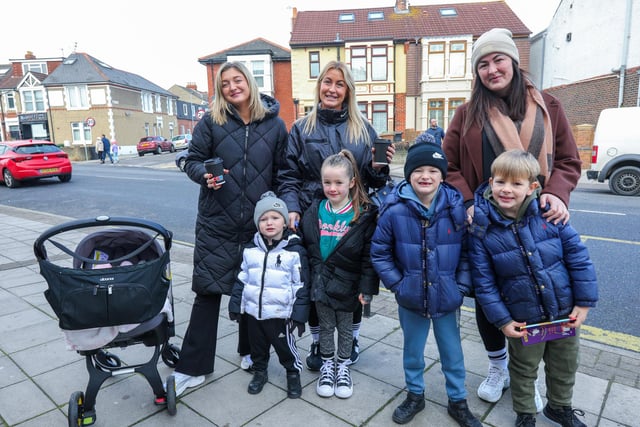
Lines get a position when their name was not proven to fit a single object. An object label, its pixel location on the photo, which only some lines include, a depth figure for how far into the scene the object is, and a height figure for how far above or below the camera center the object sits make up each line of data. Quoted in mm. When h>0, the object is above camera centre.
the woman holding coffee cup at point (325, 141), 2977 -37
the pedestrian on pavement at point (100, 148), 30906 -514
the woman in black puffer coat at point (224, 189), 2949 -347
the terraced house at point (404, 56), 28625 +5207
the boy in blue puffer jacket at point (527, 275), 2316 -762
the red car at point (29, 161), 15227 -671
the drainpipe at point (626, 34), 18856 +4147
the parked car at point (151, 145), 37103 -490
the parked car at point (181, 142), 39894 -273
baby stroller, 2322 -863
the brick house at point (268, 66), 33031 +5435
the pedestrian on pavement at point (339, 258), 2777 -784
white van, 11625 -537
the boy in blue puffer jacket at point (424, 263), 2479 -739
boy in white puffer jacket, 2811 -970
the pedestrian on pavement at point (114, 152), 31203 -819
